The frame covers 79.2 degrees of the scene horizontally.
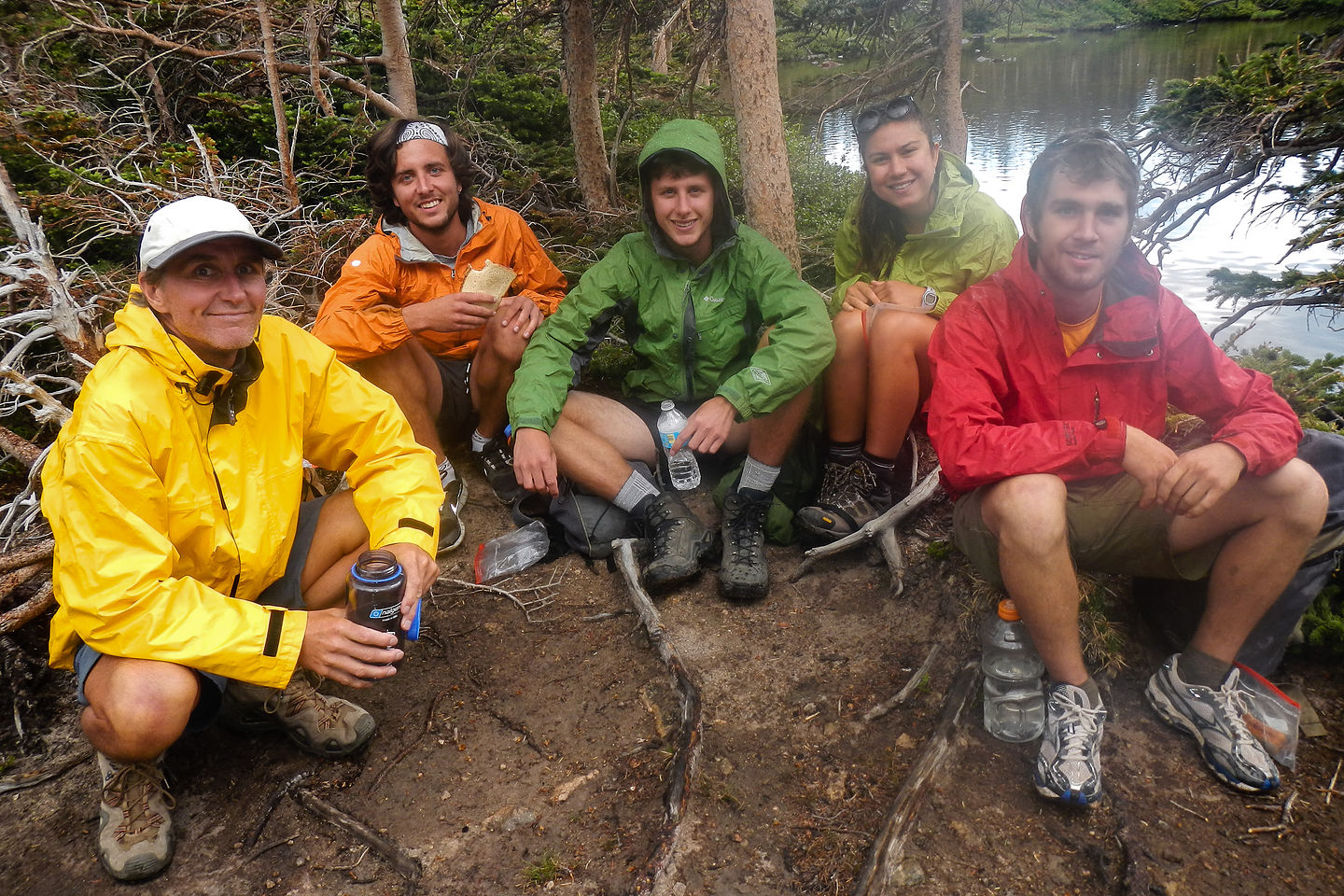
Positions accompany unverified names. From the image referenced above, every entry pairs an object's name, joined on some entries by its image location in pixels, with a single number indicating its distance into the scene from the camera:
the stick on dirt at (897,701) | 2.91
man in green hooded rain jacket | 3.57
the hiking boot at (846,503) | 3.72
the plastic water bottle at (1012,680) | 2.69
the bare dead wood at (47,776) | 2.84
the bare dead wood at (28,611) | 3.15
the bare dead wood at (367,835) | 2.42
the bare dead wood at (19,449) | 3.74
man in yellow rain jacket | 2.26
